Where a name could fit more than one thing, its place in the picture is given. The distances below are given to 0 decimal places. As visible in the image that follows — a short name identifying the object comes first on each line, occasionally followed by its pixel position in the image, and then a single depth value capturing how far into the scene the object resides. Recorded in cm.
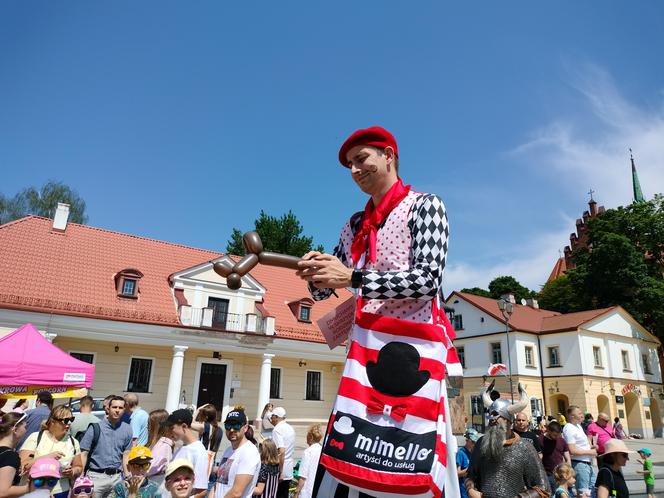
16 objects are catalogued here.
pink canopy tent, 914
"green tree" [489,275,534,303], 5708
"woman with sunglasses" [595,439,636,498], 532
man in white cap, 689
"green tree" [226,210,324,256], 4053
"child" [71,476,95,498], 525
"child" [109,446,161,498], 478
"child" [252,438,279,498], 609
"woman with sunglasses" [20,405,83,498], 579
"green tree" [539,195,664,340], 3900
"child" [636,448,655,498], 864
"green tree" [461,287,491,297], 5870
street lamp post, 1716
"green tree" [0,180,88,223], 3512
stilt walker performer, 163
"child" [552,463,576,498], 696
